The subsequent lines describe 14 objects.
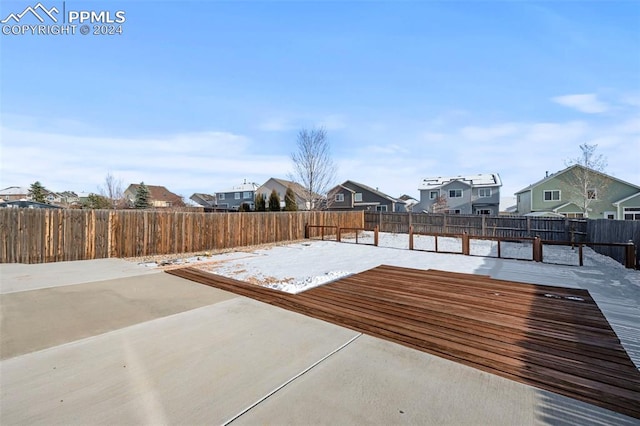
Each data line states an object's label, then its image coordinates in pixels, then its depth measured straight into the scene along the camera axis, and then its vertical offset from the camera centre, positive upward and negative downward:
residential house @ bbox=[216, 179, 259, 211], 42.38 +2.86
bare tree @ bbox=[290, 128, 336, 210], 22.77 +4.20
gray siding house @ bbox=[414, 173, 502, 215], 30.00 +2.01
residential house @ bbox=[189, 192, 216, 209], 51.94 +2.86
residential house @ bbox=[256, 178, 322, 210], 32.24 +3.40
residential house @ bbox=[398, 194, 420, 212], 42.92 +2.55
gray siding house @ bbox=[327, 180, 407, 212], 33.16 +1.81
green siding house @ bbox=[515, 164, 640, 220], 20.48 +1.51
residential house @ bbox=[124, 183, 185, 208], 46.11 +3.00
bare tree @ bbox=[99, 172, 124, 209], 28.98 +2.60
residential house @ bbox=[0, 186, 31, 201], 37.37 +2.83
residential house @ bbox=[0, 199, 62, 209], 17.99 +0.66
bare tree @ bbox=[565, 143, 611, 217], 21.02 +2.71
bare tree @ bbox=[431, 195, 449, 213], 30.46 +1.03
